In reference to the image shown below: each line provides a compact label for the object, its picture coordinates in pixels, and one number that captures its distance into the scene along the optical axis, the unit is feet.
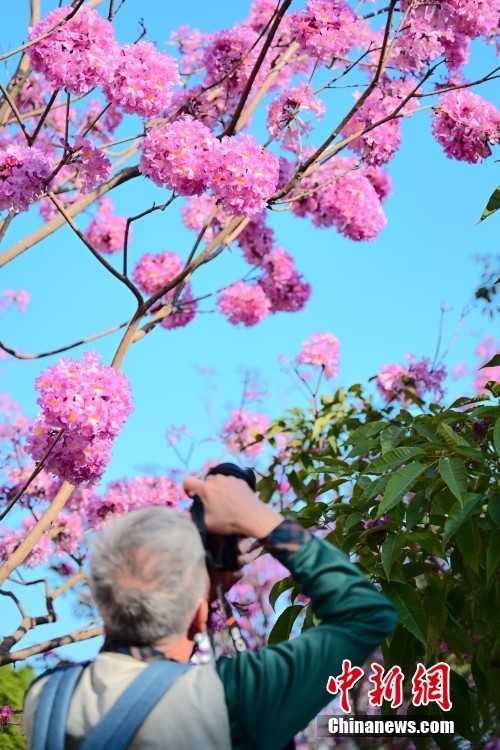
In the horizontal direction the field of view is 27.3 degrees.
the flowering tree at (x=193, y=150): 12.68
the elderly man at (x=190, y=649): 4.72
